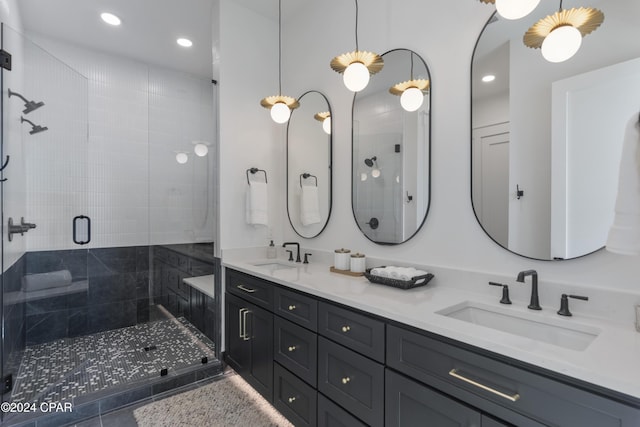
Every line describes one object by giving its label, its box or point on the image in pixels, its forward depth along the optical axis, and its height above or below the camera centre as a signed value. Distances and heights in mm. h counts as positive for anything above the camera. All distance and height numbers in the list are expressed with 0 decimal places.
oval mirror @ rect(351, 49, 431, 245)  1850 +420
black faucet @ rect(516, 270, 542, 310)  1315 -338
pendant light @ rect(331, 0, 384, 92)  1636 +801
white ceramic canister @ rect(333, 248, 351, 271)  2139 -327
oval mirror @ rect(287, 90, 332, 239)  2531 +426
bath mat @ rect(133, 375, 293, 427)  1937 -1328
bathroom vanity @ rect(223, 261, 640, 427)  834 -545
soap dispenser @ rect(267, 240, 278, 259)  2783 -352
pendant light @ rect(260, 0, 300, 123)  2217 +789
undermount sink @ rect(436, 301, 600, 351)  1142 -462
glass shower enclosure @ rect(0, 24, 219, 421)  2164 -297
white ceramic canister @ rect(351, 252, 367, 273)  2043 -340
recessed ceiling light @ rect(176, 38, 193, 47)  3127 +1774
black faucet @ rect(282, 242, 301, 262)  2630 -300
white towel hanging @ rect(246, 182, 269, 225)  2680 +74
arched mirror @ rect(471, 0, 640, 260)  1196 +365
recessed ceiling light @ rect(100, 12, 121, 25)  2709 +1761
